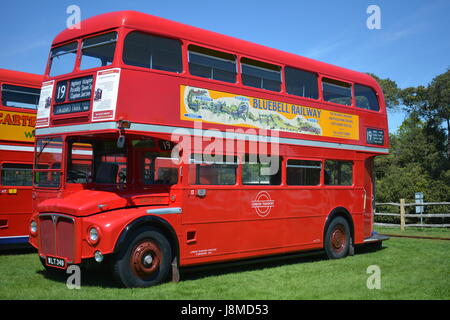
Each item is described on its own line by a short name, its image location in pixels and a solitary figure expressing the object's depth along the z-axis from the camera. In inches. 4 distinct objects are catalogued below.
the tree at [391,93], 1780.5
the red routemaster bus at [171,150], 314.7
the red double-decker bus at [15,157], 482.6
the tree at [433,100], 1527.8
